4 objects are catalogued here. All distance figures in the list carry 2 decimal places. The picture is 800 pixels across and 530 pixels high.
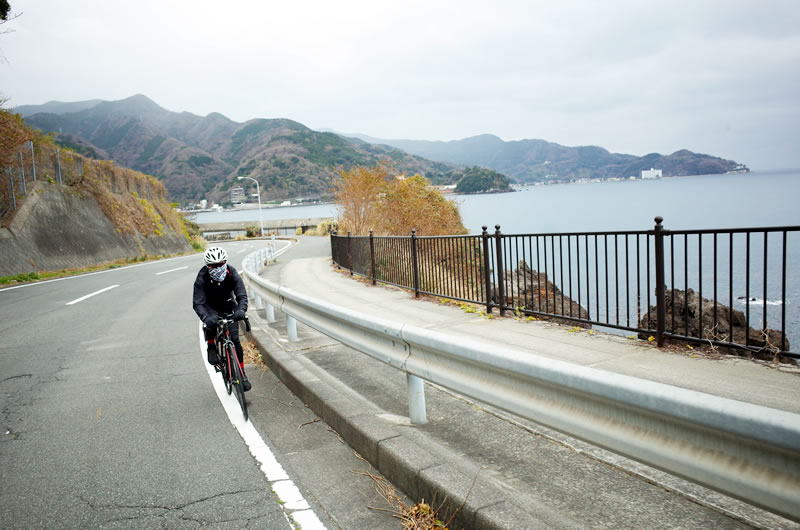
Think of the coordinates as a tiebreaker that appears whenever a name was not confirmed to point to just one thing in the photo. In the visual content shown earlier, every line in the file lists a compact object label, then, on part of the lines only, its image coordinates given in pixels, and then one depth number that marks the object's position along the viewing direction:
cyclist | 5.84
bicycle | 5.49
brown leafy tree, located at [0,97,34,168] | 22.52
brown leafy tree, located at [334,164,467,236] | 24.50
